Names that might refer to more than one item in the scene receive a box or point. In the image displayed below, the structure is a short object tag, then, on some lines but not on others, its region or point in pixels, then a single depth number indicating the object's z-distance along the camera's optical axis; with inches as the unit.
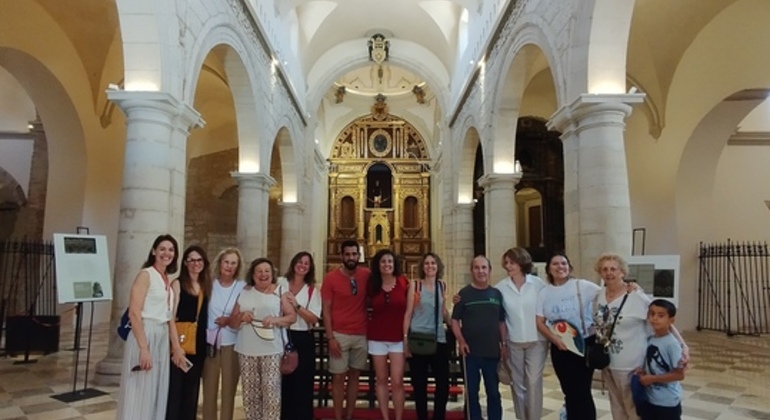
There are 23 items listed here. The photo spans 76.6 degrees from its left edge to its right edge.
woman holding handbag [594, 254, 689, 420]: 122.2
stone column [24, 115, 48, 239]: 444.1
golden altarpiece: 959.6
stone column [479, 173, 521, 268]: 403.2
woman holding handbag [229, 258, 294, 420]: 135.0
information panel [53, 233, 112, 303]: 188.5
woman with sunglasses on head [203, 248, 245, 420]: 136.6
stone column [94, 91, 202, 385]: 214.4
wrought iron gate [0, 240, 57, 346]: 359.6
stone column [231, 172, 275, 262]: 407.8
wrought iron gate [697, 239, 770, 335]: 392.5
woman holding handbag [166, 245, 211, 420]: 129.6
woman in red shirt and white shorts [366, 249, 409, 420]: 147.7
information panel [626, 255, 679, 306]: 180.1
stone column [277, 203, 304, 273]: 566.9
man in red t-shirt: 150.4
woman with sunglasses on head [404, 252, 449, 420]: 148.5
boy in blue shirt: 111.8
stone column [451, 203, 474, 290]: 587.3
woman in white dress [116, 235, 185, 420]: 121.0
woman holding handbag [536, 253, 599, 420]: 135.2
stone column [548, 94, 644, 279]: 223.1
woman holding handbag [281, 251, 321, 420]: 146.6
